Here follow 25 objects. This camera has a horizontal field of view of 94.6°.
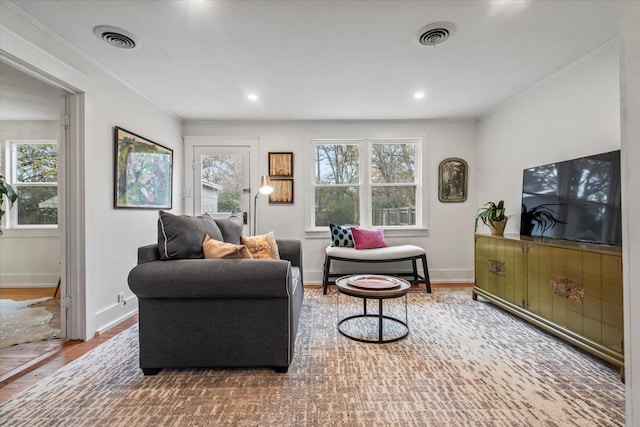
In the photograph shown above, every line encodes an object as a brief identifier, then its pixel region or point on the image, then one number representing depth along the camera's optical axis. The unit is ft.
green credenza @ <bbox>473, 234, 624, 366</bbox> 6.14
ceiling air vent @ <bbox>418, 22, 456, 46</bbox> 6.85
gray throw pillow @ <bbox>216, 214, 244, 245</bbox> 8.76
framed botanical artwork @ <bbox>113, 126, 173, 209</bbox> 9.36
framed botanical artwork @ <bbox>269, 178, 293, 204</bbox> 14.03
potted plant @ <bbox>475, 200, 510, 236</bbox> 10.40
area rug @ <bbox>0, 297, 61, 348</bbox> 8.03
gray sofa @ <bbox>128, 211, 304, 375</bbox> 5.87
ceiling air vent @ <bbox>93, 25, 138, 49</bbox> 6.90
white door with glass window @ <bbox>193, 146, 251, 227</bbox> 14.01
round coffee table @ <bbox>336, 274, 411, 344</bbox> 7.20
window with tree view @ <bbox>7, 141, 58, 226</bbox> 13.44
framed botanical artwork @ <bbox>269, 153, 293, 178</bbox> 14.02
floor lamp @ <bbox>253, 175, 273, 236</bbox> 12.60
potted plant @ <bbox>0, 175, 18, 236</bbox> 8.29
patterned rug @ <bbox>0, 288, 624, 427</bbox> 4.91
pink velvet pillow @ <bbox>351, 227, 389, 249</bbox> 12.94
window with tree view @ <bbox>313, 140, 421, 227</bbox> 14.44
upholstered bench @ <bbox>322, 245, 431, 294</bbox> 12.13
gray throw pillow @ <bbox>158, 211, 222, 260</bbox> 6.54
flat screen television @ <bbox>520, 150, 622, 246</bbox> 7.14
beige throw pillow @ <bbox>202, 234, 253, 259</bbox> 6.60
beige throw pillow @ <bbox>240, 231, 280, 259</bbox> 8.92
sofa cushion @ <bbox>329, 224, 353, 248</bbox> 13.28
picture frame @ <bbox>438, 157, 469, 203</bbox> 13.99
